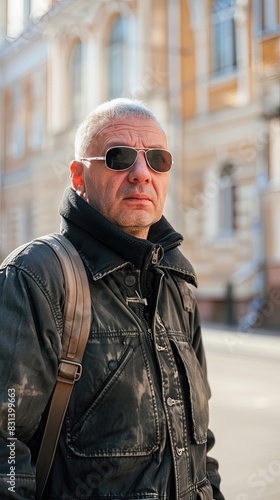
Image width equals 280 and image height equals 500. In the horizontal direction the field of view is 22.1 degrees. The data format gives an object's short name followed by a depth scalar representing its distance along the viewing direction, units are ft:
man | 4.13
